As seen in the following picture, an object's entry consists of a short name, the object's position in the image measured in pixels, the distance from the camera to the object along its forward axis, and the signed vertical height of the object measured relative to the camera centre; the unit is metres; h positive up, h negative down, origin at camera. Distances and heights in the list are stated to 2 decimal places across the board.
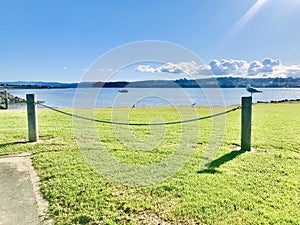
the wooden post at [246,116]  5.60 -0.55
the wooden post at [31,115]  6.45 -0.60
